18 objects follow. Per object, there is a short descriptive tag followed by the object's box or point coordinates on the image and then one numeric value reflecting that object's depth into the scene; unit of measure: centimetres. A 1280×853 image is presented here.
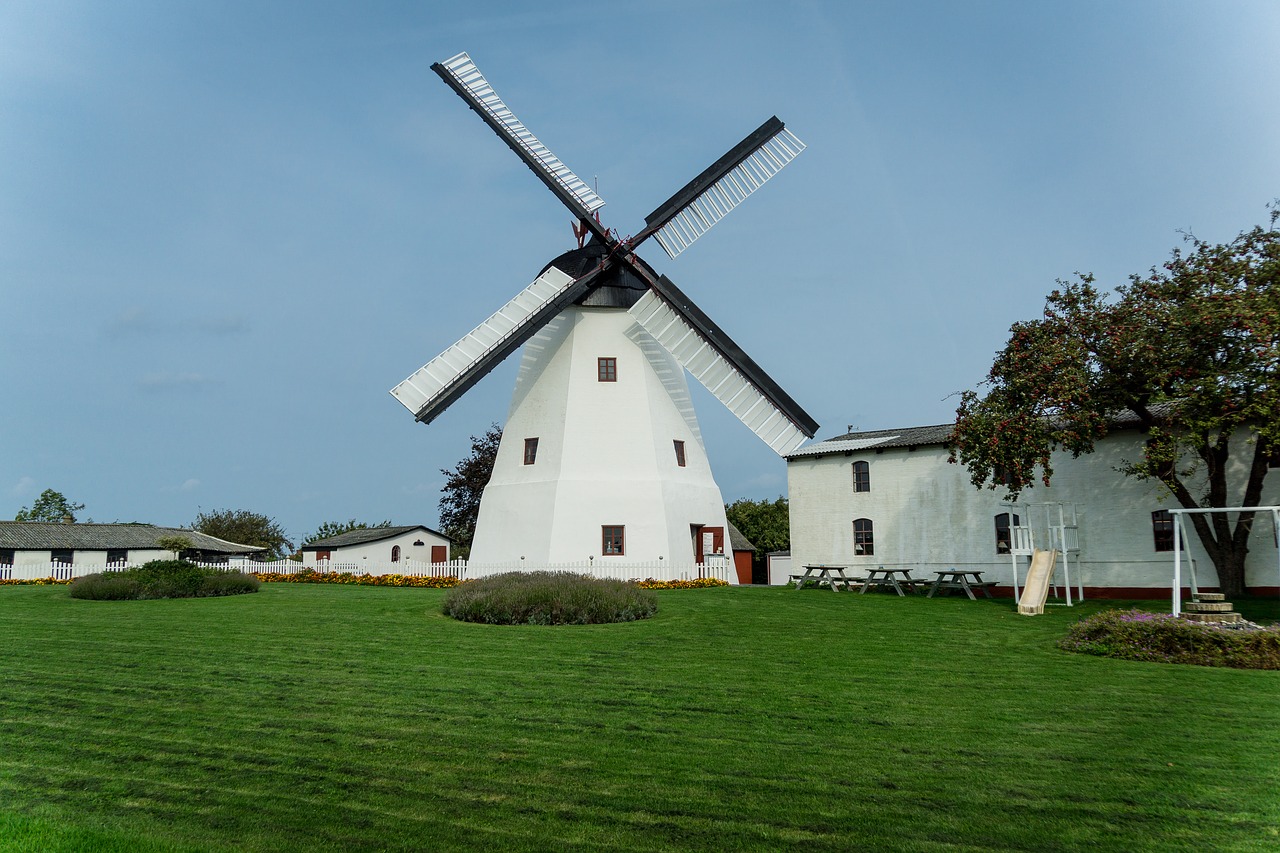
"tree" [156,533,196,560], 4419
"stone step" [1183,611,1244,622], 1238
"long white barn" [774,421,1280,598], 2222
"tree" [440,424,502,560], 4425
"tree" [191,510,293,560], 6669
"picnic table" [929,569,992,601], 2178
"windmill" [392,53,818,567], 2553
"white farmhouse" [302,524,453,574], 4400
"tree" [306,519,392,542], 7006
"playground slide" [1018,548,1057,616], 1792
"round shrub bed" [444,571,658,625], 1532
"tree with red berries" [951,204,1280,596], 1716
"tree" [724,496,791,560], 4884
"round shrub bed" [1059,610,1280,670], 1137
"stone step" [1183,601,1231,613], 1259
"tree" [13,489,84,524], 7325
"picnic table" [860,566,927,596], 2283
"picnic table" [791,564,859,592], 2491
